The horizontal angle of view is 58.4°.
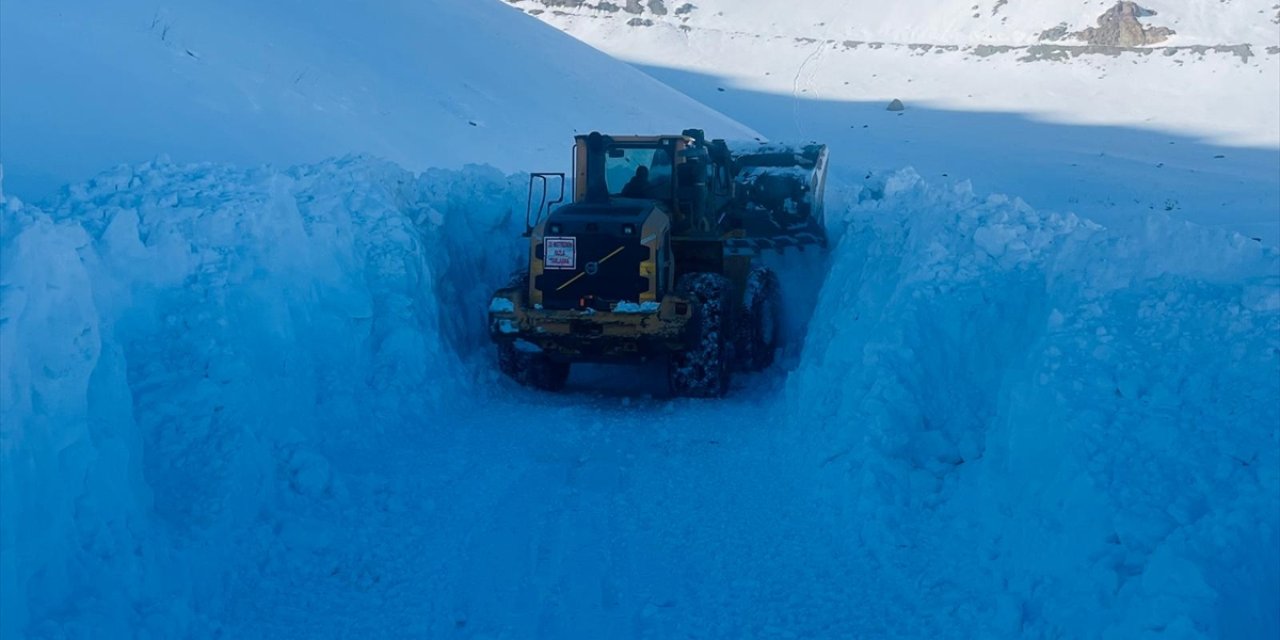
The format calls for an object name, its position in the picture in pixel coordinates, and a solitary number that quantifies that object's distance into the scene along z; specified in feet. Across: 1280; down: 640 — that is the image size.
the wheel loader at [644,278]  31.42
